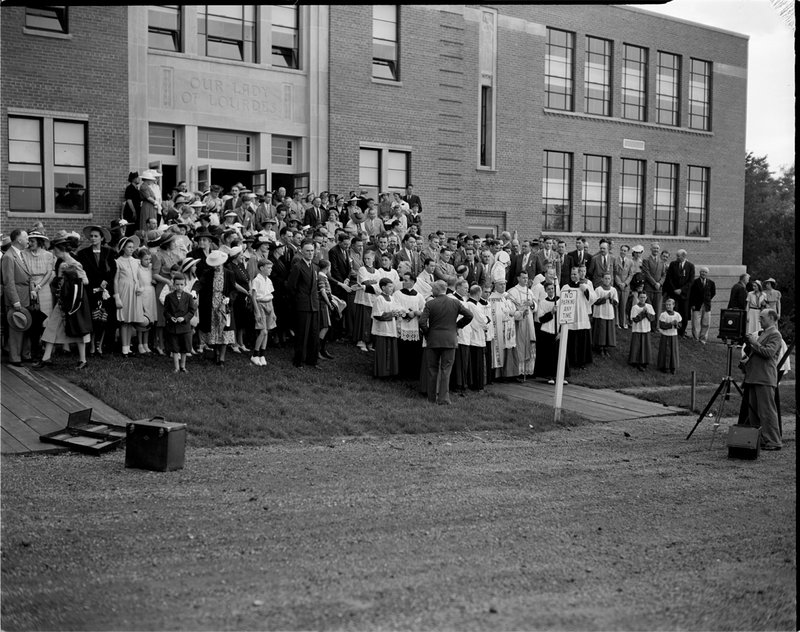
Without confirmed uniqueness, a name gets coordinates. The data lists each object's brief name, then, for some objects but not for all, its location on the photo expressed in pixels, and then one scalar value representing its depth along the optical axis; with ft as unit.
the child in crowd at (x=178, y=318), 49.55
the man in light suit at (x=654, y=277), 85.10
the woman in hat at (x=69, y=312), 49.26
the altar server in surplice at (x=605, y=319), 74.59
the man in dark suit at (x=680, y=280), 87.10
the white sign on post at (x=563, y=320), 51.44
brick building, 72.95
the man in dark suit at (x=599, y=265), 80.53
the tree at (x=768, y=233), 120.37
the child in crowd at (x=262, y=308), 54.60
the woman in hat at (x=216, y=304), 52.90
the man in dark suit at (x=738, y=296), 90.48
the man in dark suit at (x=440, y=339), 53.88
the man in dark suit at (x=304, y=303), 56.18
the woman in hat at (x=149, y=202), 64.80
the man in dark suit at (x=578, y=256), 80.07
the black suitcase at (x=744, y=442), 42.09
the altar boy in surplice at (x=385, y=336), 57.06
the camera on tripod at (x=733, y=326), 46.06
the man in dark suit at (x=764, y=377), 45.34
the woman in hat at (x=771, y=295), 86.17
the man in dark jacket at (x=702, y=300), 88.84
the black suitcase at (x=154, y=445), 33.86
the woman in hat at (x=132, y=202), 65.72
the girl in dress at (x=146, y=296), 52.75
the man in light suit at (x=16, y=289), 49.73
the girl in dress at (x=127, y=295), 52.16
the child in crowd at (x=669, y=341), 74.95
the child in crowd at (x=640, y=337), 74.74
